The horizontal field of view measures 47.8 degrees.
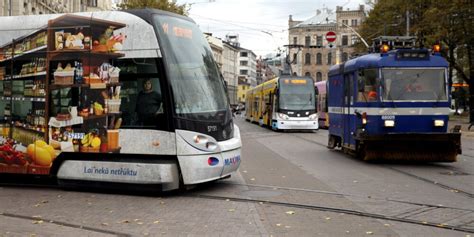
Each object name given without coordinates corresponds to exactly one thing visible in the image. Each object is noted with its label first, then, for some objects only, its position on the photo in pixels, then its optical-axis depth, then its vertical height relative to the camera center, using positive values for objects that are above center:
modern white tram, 9.15 +0.00
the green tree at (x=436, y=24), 34.72 +5.74
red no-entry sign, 41.89 +5.20
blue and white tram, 13.77 -0.14
